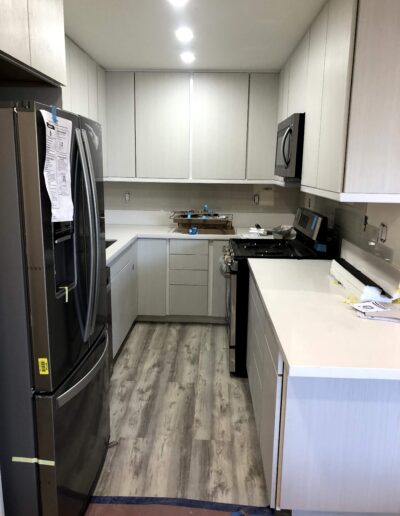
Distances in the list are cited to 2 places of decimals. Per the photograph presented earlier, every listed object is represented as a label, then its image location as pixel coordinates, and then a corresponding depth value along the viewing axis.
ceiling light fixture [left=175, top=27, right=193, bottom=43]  2.70
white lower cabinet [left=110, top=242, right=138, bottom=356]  3.05
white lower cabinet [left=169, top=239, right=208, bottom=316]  3.85
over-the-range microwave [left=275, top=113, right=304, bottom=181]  2.67
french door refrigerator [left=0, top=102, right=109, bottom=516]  1.33
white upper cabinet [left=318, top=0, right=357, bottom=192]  1.79
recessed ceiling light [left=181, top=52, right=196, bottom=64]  3.27
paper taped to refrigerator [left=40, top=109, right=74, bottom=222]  1.37
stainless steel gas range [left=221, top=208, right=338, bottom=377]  2.82
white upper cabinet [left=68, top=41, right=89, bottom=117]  2.92
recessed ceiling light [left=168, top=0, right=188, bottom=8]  2.23
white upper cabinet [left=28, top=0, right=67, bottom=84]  1.59
